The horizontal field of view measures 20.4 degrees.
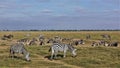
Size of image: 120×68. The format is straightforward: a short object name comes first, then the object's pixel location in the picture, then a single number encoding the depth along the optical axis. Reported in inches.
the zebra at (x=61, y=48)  1393.9
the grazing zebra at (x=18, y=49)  1354.6
